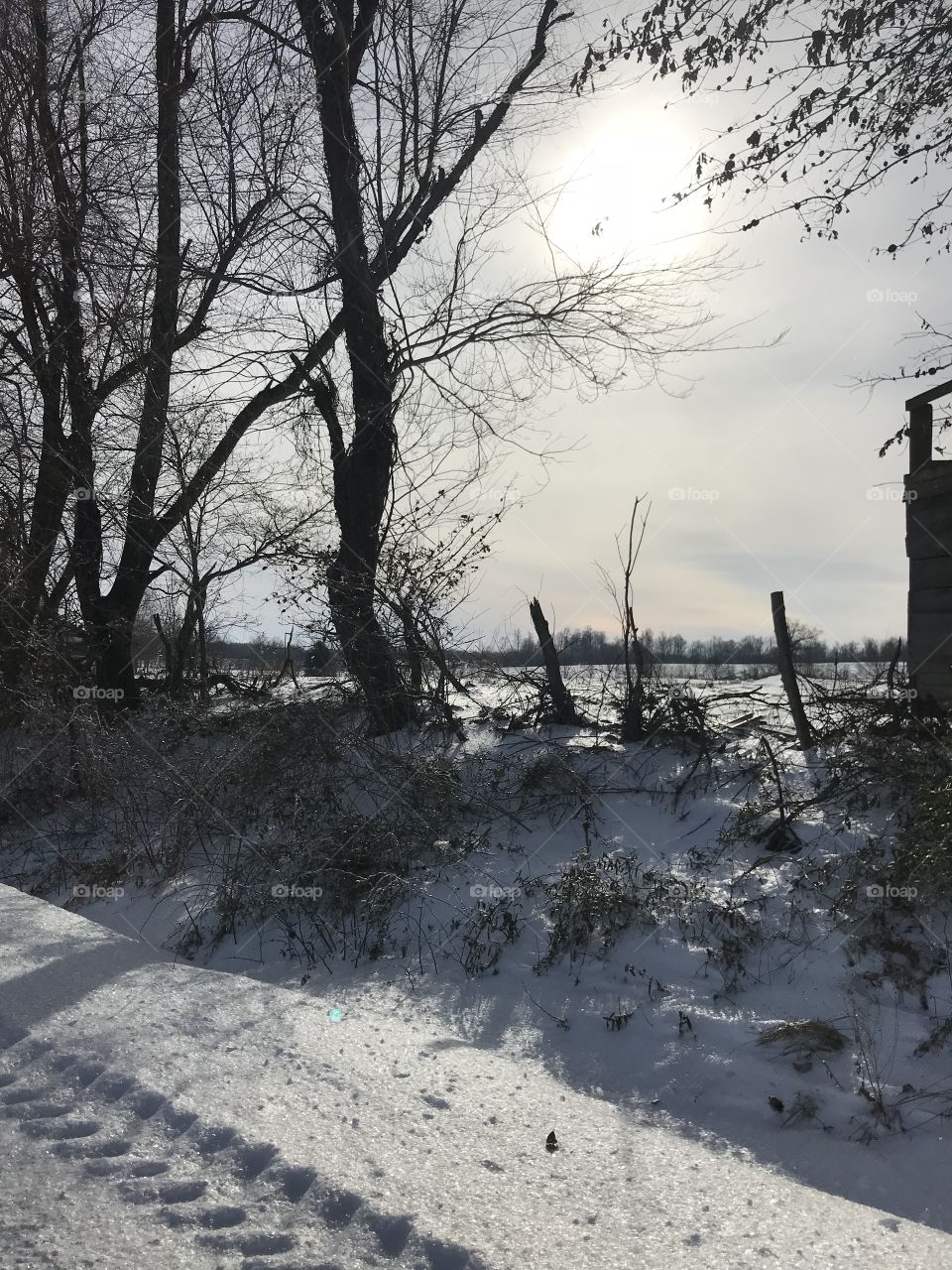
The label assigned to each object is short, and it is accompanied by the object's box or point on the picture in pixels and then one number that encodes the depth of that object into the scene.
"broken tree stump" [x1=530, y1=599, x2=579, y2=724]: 8.78
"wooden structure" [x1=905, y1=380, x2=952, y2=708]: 6.66
